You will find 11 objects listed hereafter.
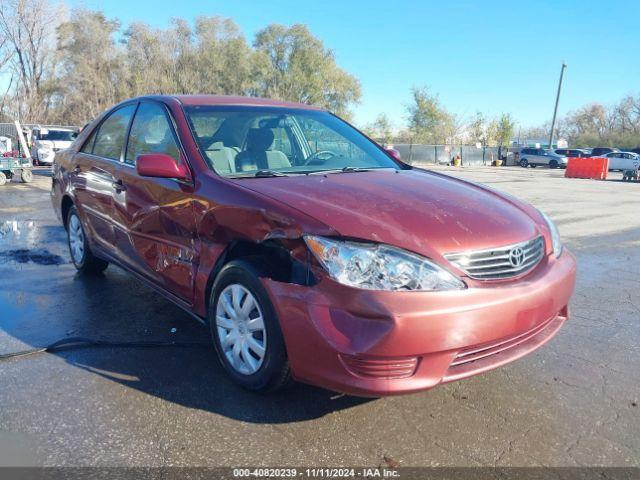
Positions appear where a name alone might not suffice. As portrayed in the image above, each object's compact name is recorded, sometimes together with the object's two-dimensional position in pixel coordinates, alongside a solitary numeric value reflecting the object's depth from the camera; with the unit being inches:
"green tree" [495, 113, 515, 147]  2384.4
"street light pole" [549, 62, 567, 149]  1819.6
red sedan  90.7
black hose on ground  134.6
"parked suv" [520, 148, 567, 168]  1700.3
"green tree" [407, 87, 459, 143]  2524.6
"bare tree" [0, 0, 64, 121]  1654.8
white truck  862.5
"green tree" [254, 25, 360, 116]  2052.2
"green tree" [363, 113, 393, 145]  2689.5
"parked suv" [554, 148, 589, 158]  1733.5
